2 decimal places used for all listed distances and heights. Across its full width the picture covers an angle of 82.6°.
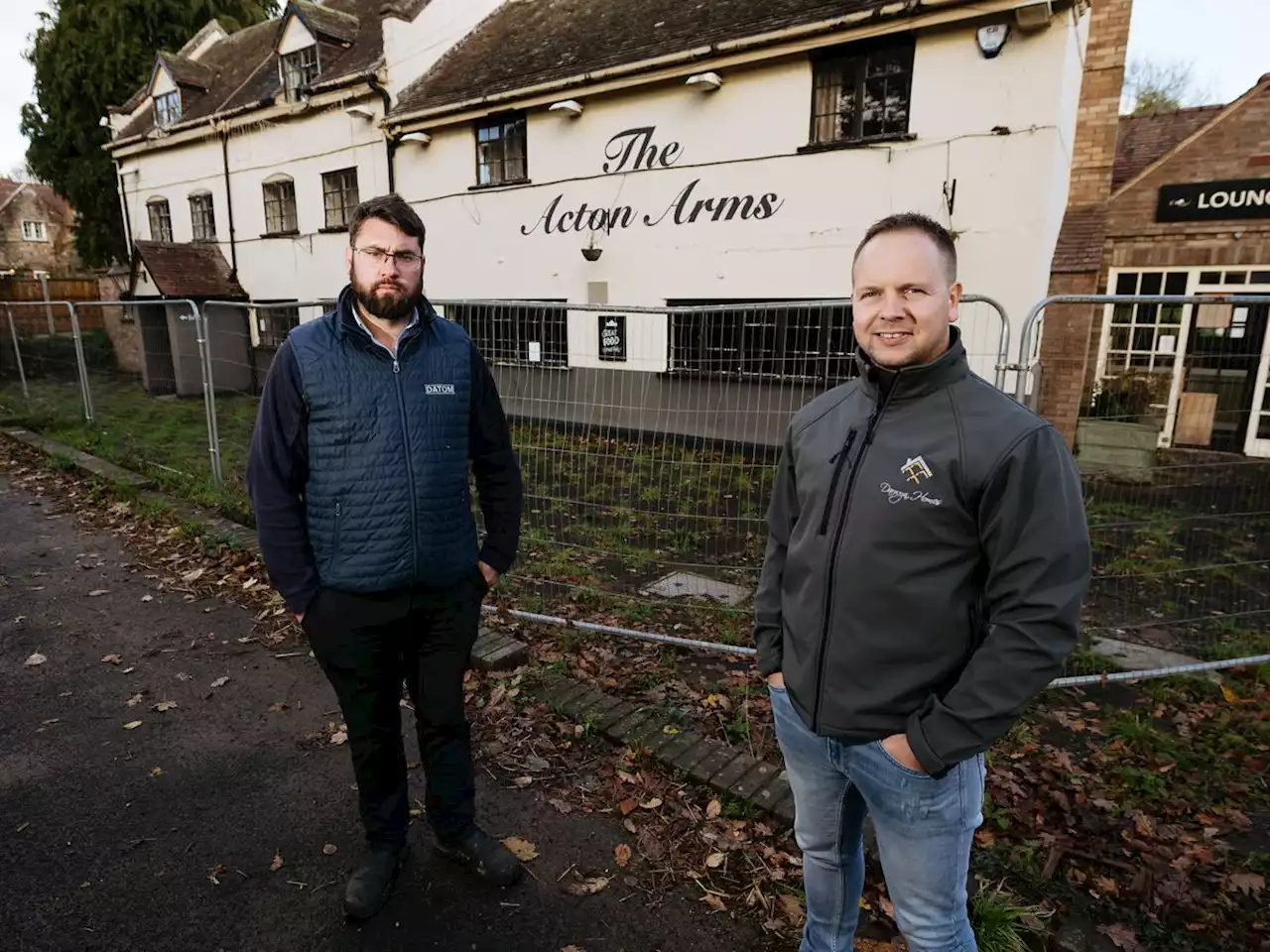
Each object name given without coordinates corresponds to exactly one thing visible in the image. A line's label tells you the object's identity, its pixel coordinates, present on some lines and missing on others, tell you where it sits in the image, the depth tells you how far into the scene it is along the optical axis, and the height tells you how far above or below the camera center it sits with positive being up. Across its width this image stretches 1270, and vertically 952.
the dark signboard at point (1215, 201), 10.70 +1.52
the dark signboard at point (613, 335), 10.19 -0.45
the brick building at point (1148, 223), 9.13 +1.19
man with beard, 2.42 -0.69
